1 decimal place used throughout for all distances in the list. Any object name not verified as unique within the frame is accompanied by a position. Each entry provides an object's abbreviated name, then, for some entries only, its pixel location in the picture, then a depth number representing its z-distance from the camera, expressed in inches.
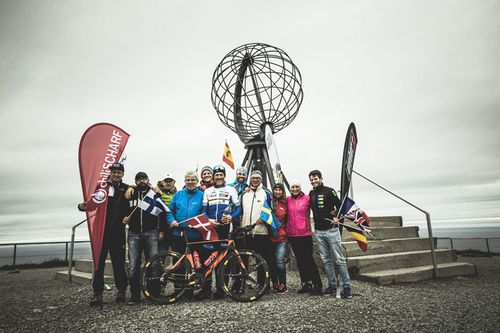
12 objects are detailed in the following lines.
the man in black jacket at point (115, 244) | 154.5
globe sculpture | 325.1
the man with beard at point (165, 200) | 170.0
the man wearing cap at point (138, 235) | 158.4
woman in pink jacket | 174.9
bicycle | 152.5
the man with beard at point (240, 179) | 218.7
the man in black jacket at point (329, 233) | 161.2
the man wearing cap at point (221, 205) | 163.5
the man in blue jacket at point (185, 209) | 162.9
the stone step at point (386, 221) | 286.7
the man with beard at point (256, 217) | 174.2
